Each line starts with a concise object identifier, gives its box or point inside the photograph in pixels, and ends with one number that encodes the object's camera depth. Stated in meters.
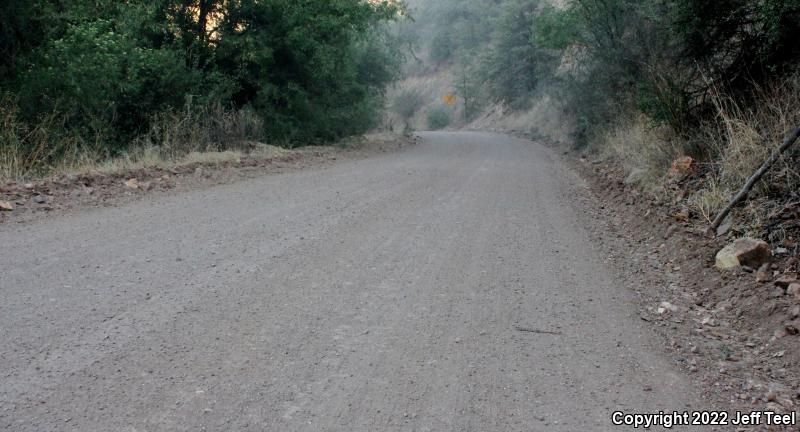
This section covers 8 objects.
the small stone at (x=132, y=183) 9.64
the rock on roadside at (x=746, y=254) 5.83
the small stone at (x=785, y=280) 5.30
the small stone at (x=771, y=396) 3.76
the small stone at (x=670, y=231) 7.64
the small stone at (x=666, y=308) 5.28
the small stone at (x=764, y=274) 5.53
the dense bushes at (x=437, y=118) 62.16
